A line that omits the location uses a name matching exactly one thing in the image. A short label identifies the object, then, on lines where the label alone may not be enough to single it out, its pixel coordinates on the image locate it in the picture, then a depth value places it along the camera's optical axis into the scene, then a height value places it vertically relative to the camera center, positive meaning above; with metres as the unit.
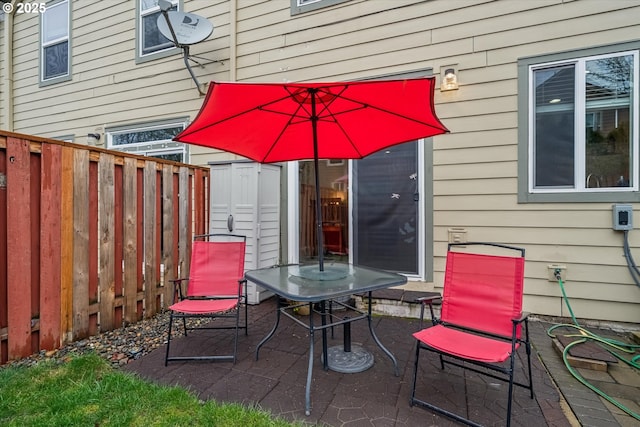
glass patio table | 2.12 -0.54
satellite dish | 4.84 +2.79
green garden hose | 2.13 -1.19
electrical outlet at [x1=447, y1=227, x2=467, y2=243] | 3.76 -0.28
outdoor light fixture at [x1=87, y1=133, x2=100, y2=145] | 6.22 +1.43
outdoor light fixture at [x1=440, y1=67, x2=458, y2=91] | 3.75 +1.54
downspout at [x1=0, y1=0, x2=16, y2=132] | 7.16 +3.16
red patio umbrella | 2.02 +0.73
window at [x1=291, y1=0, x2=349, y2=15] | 4.44 +2.90
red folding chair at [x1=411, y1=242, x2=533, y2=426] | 1.95 -0.72
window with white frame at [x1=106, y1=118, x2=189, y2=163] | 5.60 +1.33
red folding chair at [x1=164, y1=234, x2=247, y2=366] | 3.16 -0.60
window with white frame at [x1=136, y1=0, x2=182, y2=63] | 5.65 +3.17
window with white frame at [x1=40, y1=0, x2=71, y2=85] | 6.57 +3.49
